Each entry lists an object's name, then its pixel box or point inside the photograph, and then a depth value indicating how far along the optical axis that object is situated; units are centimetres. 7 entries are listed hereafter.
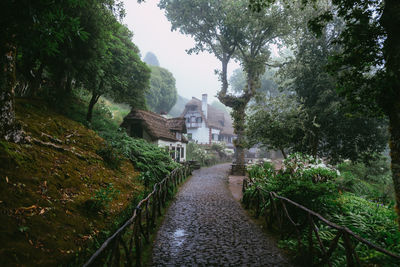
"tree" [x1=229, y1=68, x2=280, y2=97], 4756
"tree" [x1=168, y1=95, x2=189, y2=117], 6301
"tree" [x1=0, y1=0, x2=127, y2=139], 458
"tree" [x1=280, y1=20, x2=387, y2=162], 1401
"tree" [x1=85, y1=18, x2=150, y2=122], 1159
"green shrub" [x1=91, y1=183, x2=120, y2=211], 589
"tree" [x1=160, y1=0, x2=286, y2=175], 2049
